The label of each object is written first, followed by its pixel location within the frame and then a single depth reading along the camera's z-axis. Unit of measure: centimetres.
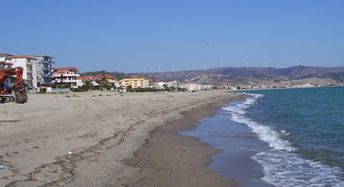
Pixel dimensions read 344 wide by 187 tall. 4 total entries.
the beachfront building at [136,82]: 19250
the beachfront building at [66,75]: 13838
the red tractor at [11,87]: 2219
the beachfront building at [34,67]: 11619
